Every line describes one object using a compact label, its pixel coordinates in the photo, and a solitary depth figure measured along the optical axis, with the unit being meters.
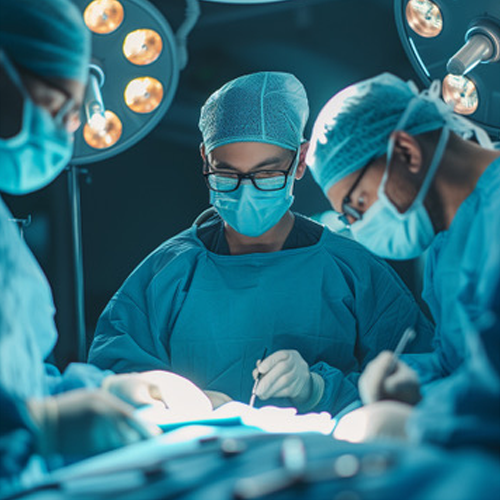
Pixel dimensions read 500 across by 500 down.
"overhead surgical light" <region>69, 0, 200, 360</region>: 2.53
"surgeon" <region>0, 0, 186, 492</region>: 1.27
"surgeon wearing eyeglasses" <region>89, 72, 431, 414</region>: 2.30
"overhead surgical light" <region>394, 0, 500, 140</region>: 2.28
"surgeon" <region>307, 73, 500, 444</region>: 1.59
